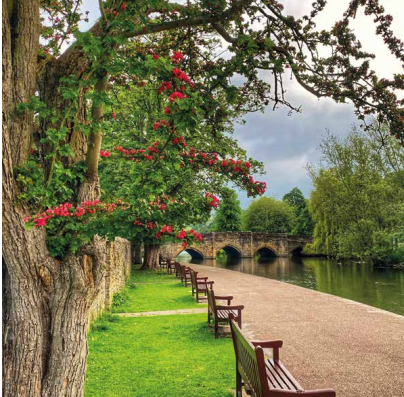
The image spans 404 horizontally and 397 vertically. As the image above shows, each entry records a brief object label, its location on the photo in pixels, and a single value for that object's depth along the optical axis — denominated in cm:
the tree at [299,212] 6397
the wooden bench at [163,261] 2894
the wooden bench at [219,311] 712
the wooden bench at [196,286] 1175
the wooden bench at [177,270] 1958
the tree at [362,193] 2942
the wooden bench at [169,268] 2295
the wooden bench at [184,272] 1623
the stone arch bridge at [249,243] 5133
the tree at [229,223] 6062
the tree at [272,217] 6919
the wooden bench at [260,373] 321
